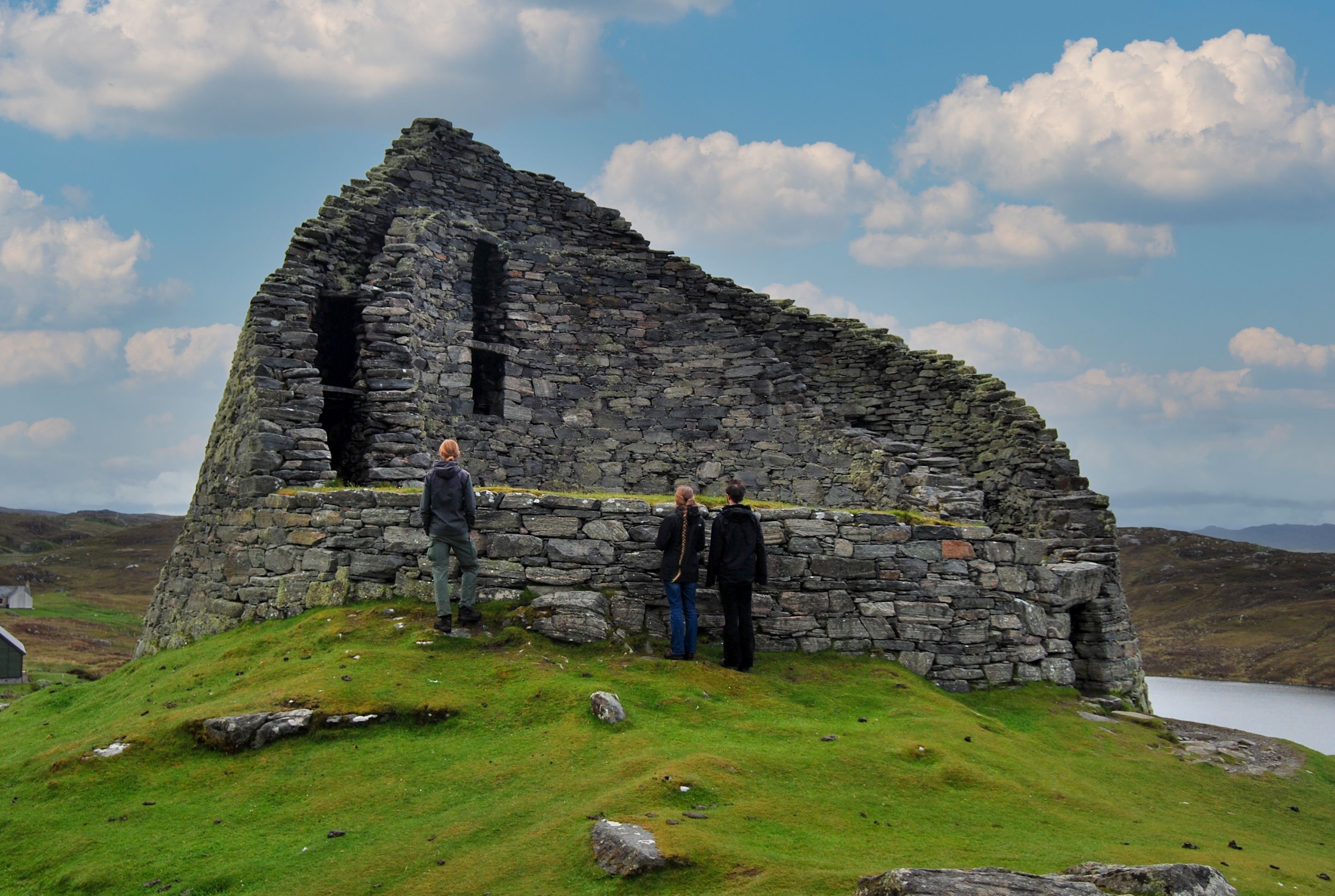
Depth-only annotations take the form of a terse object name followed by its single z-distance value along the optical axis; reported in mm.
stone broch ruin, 12156
